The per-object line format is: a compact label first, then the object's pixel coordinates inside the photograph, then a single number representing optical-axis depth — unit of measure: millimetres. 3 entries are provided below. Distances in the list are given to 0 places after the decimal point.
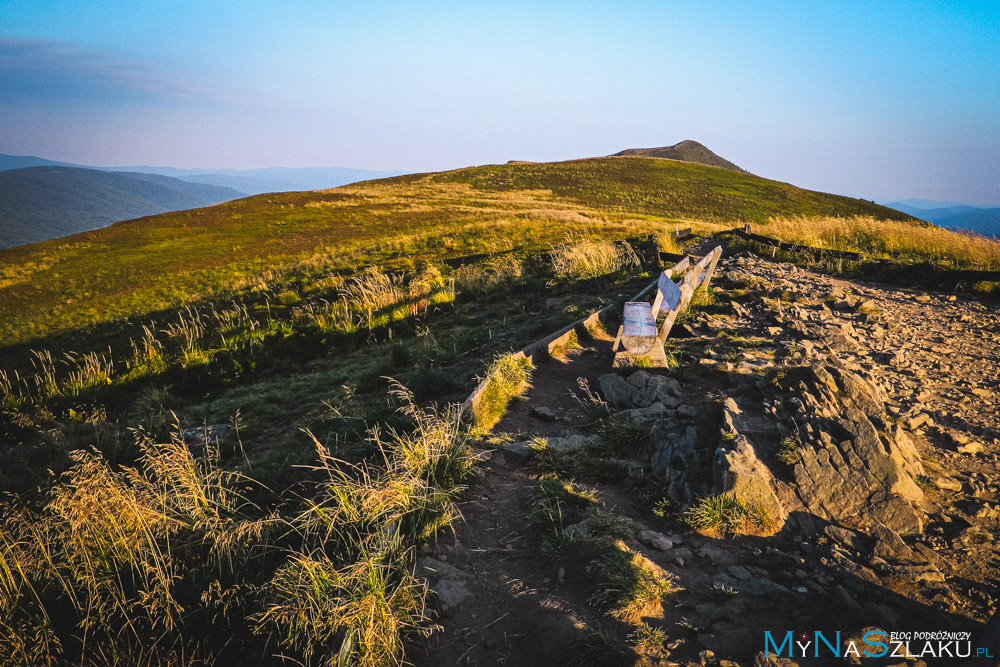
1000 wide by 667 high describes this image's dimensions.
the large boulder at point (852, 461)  3509
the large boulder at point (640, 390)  5414
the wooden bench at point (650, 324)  6359
